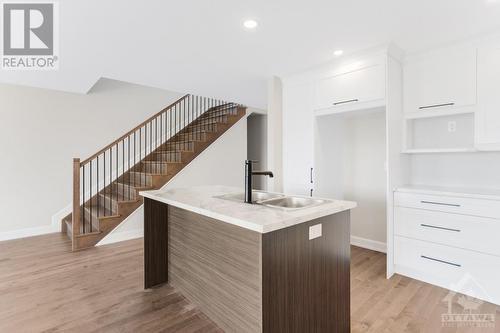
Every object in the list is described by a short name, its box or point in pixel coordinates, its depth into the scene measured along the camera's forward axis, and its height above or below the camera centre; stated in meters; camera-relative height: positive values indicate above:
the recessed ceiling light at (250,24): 2.21 +1.21
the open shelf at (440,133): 2.64 +0.35
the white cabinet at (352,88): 2.65 +0.84
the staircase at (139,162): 3.78 +0.07
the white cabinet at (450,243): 2.17 -0.69
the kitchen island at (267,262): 1.43 -0.61
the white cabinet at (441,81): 2.42 +0.82
